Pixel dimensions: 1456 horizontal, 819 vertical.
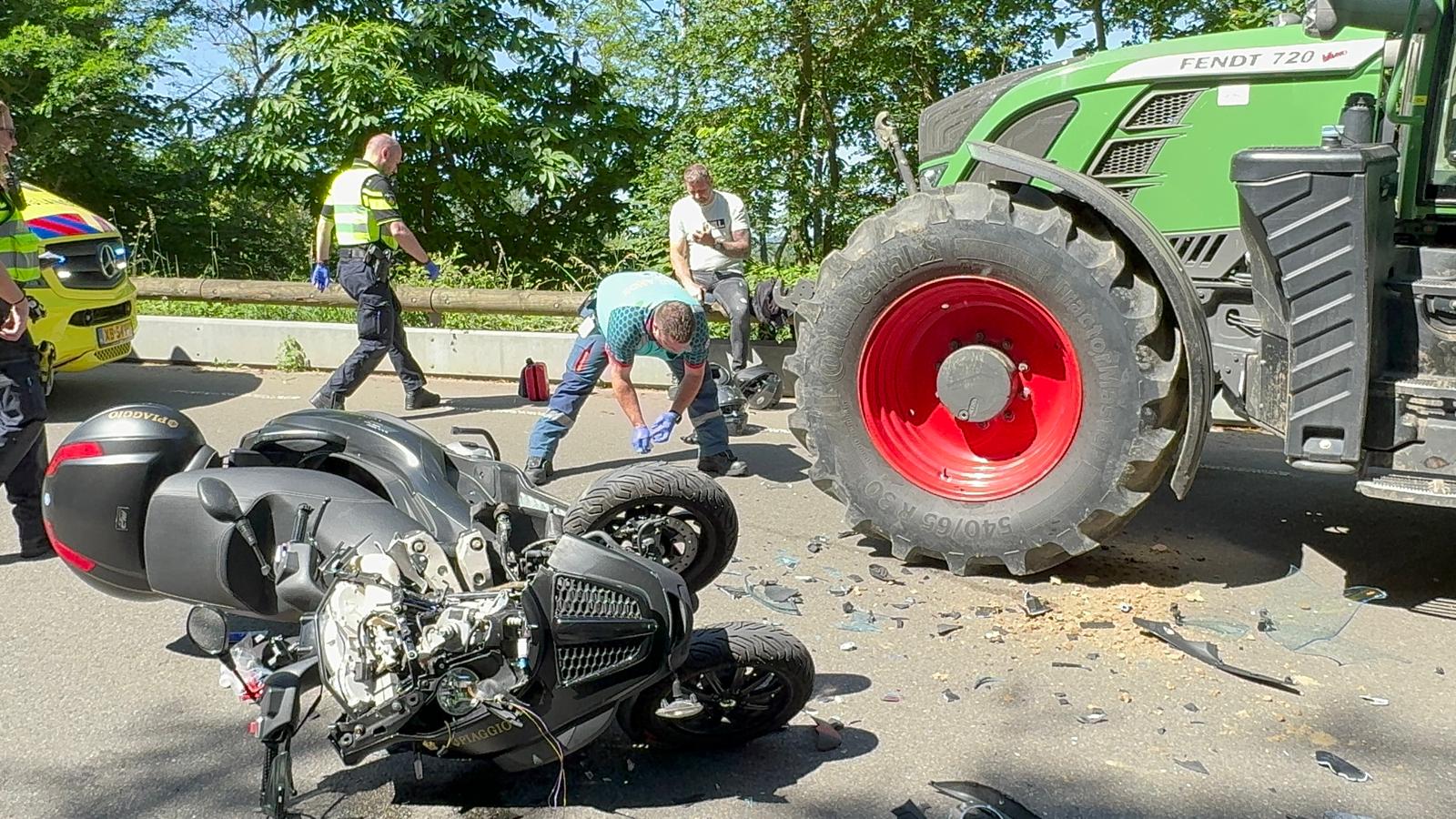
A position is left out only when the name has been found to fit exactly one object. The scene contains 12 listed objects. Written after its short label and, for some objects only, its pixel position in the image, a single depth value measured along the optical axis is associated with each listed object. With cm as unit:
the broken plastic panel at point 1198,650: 427
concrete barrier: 1059
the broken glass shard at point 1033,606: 494
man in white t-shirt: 962
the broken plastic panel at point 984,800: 326
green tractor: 453
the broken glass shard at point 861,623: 482
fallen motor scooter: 304
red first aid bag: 969
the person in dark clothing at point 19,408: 556
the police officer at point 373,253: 904
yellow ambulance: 857
